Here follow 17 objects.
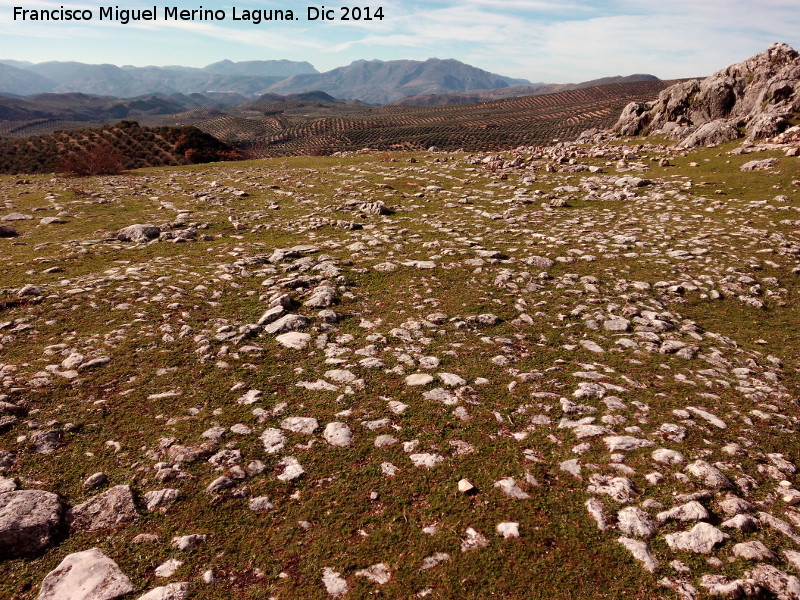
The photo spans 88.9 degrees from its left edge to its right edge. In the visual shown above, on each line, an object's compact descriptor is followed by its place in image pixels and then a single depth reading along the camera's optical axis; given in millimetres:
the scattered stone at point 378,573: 3350
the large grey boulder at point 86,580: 3201
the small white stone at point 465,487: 4141
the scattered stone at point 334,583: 3270
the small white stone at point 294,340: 6941
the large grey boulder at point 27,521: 3531
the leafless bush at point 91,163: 25391
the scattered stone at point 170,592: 3211
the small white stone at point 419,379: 5902
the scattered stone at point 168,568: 3393
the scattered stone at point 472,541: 3609
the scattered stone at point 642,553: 3368
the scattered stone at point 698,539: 3465
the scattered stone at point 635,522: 3641
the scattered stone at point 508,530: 3703
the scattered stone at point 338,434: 4855
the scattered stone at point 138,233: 12344
